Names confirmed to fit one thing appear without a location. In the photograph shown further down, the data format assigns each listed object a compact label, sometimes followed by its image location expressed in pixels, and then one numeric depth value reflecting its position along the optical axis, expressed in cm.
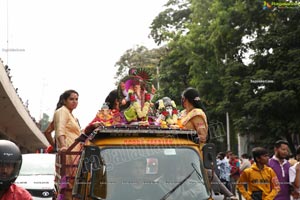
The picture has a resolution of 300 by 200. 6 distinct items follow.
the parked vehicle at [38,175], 1108
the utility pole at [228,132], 3239
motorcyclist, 425
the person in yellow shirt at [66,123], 720
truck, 552
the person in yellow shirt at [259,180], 770
